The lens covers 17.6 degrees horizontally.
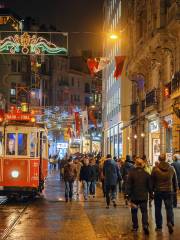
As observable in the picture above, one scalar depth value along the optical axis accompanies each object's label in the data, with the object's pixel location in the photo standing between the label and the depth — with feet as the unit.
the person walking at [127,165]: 77.75
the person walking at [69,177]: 80.89
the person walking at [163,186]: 46.57
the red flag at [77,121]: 190.34
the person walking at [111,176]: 69.15
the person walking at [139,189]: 46.14
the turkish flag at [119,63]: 109.09
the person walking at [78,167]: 88.83
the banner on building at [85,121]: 169.34
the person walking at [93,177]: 84.47
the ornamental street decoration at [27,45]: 79.77
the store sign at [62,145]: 362.04
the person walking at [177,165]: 67.20
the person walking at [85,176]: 82.89
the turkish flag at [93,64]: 98.73
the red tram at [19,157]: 76.89
